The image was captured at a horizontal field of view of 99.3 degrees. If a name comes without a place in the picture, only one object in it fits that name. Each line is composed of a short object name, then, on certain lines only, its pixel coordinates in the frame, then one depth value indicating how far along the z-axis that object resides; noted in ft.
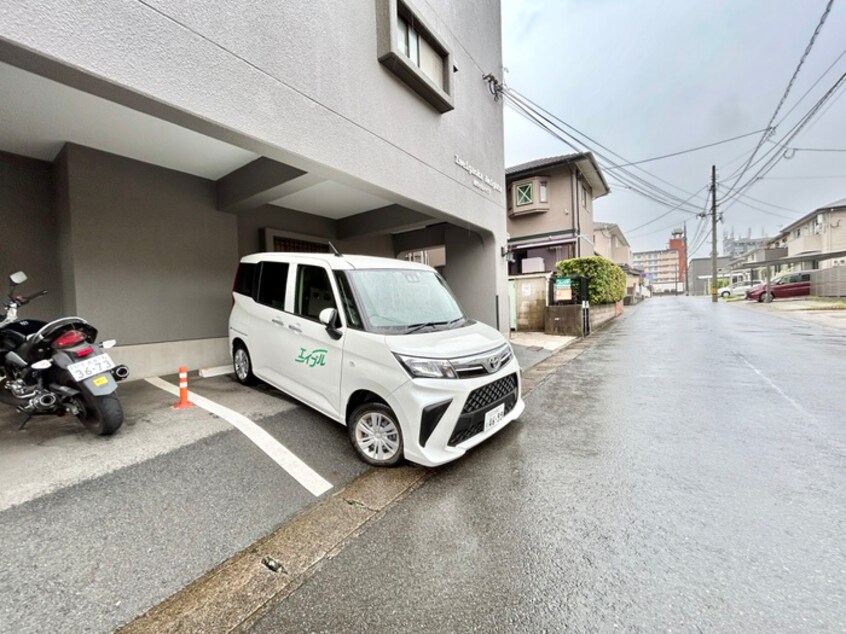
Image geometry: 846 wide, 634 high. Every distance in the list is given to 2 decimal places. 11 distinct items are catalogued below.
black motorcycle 10.48
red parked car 76.05
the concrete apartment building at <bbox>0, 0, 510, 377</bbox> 9.74
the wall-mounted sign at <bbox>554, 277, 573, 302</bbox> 37.81
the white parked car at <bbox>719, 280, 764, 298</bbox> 109.50
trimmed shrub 41.96
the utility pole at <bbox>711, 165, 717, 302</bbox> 91.18
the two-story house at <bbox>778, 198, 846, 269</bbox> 83.35
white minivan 9.65
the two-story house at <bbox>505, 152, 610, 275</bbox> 53.52
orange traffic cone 13.65
